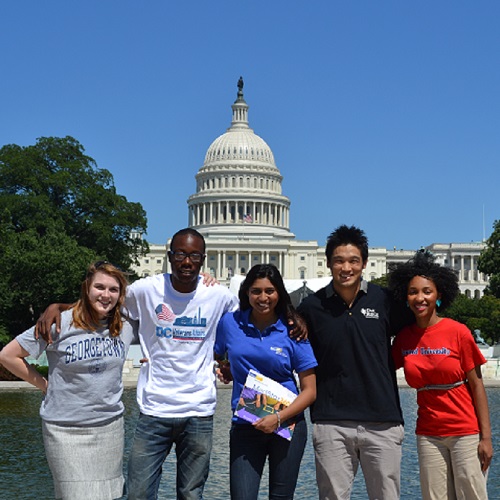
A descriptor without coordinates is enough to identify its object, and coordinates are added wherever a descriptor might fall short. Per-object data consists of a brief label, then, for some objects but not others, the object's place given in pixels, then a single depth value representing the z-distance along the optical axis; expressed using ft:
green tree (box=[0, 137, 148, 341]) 129.80
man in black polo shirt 20.24
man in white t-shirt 20.12
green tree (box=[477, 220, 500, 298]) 163.73
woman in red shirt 20.21
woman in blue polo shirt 19.69
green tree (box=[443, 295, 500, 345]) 157.38
